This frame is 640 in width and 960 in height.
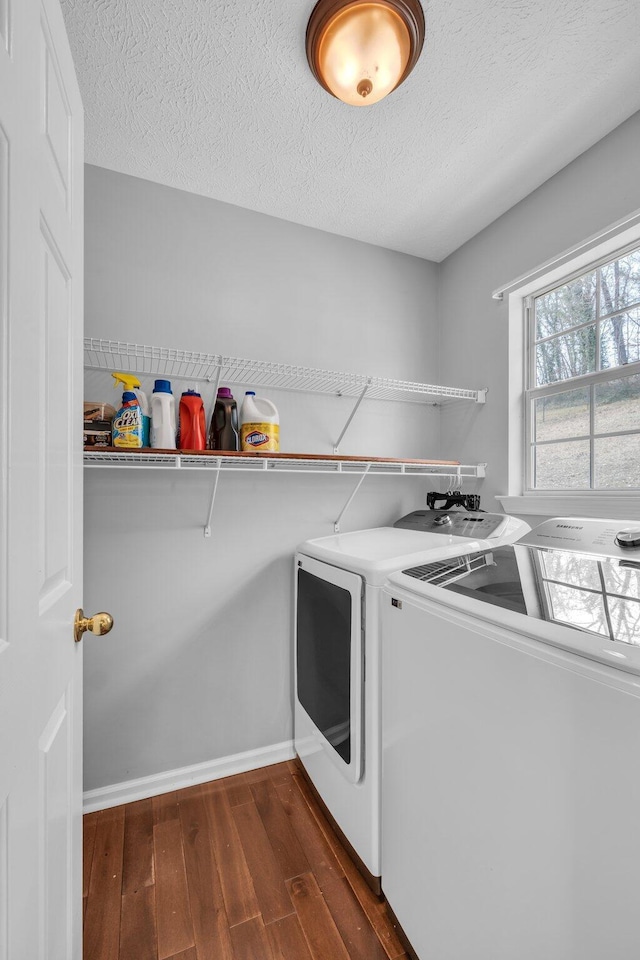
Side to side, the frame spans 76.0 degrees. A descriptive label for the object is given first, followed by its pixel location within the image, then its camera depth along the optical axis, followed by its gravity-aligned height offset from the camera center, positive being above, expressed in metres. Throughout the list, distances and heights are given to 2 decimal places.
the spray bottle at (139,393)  1.50 +0.33
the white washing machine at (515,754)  0.63 -0.53
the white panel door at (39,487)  0.53 -0.01
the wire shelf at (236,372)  1.57 +0.48
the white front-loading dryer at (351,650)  1.28 -0.61
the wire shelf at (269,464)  1.50 +0.07
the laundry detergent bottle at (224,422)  1.68 +0.24
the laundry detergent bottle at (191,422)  1.60 +0.22
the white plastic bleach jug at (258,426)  1.65 +0.22
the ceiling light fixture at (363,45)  1.11 +1.25
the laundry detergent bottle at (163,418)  1.53 +0.23
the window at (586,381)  1.61 +0.43
